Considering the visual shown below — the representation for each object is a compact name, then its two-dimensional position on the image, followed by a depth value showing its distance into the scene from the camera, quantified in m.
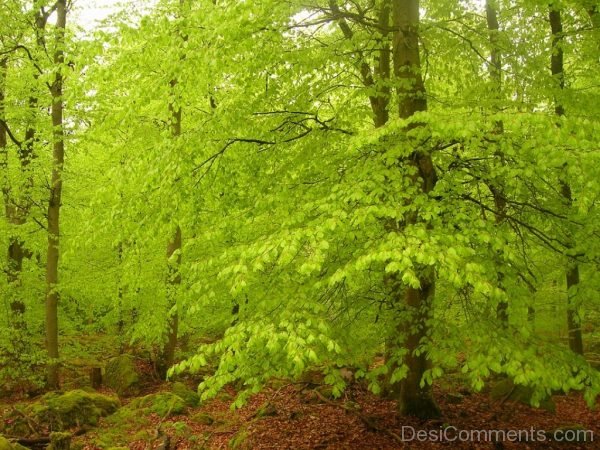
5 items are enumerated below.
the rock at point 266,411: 10.70
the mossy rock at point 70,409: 10.77
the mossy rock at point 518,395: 10.93
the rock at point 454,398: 10.85
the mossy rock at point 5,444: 8.01
